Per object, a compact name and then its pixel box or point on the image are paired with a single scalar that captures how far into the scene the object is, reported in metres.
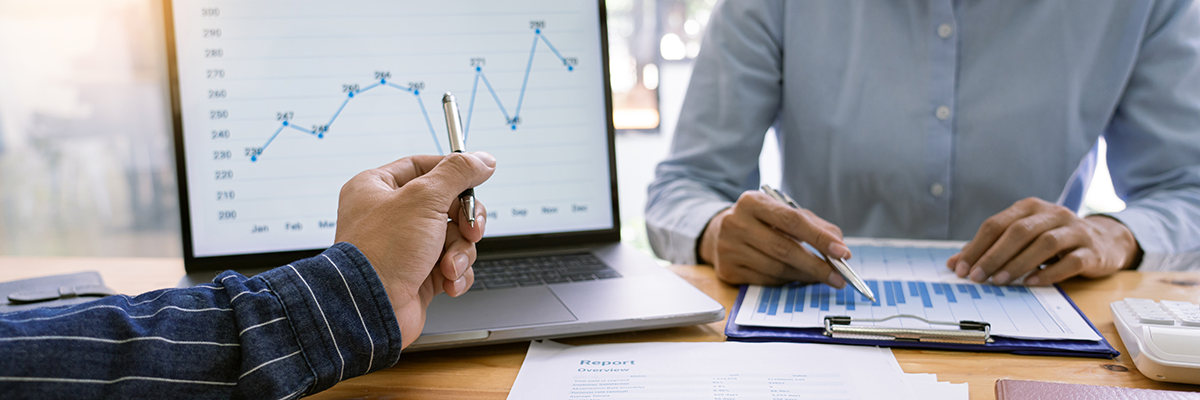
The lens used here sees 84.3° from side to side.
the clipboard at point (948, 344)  0.53
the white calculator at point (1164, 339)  0.47
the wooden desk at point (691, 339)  0.49
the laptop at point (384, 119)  0.73
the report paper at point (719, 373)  0.47
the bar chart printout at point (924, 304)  0.58
